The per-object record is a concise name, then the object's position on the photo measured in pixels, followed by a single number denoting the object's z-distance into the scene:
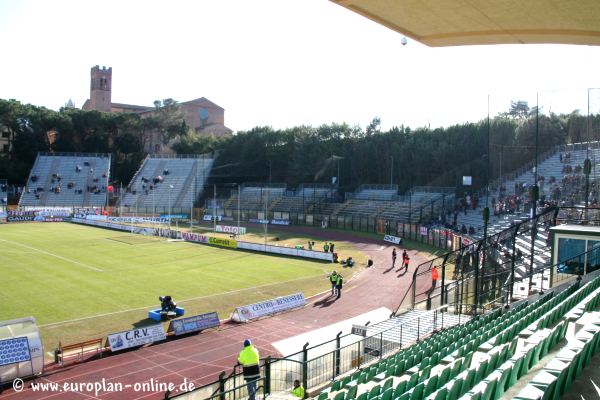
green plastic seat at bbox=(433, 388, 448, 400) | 6.59
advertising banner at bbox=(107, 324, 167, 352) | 18.67
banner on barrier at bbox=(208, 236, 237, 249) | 44.31
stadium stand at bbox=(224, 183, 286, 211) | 73.06
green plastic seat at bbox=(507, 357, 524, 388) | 6.80
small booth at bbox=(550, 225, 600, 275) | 16.89
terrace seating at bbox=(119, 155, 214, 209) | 80.06
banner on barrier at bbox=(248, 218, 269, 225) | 67.07
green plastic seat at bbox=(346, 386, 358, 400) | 8.99
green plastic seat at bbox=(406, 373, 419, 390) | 8.42
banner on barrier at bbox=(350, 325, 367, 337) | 16.40
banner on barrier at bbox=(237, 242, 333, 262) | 38.68
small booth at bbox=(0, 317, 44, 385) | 15.70
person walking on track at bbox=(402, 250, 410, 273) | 34.14
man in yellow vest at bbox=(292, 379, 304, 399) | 11.77
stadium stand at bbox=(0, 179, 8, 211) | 75.56
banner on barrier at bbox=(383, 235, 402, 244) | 47.08
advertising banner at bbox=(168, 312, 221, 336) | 20.67
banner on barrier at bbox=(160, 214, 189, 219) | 70.75
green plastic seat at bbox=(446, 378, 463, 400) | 6.69
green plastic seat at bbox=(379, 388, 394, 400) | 7.77
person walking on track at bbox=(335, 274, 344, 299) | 27.22
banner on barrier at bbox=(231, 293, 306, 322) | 22.66
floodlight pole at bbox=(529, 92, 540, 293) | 17.84
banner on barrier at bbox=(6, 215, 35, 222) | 65.25
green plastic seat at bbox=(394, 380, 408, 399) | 7.98
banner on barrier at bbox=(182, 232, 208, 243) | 47.41
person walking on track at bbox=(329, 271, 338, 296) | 27.26
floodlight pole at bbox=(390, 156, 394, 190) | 68.22
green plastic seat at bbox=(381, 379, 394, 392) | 8.53
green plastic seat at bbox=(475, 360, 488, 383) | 7.35
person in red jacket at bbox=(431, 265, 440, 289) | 26.68
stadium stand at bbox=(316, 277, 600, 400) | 6.26
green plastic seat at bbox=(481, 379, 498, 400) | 5.91
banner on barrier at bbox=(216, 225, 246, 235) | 52.31
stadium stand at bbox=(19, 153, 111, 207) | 79.56
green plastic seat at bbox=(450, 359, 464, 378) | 8.33
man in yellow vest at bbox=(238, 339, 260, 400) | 12.28
